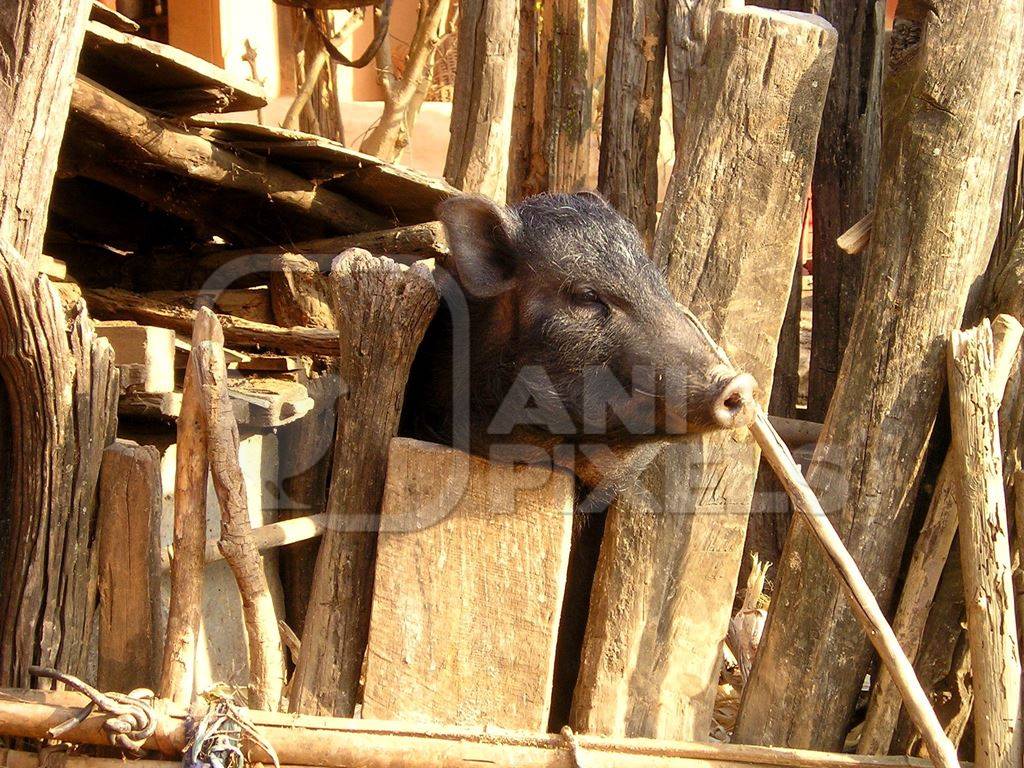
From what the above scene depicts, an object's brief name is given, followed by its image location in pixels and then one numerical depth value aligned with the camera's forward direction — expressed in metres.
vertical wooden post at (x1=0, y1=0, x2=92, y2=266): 3.05
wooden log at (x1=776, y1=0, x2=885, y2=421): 5.32
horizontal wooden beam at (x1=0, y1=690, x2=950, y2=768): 2.66
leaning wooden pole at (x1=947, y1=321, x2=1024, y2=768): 3.02
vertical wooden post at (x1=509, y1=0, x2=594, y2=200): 6.22
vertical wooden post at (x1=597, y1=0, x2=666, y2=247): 5.74
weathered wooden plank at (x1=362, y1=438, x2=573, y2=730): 2.93
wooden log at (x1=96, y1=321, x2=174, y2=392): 3.61
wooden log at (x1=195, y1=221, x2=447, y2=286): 4.91
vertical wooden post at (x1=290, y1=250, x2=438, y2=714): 3.01
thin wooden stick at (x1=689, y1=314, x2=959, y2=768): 2.79
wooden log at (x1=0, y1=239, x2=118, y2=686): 2.84
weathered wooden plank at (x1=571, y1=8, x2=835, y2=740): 3.13
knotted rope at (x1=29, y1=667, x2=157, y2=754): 2.56
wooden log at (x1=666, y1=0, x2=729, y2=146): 5.42
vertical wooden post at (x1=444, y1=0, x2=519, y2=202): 5.49
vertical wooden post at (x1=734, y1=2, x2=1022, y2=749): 3.15
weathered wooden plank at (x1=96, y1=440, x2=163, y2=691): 2.87
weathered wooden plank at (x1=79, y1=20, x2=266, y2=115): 4.08
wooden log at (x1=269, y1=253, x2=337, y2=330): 4.95
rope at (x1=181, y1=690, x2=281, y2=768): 2.53
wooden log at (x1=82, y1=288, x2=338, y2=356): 4.36
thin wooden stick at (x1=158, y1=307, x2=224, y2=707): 2.70
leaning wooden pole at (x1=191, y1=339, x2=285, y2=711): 2.64
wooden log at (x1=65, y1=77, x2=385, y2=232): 4.16
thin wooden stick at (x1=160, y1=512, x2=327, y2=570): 2.99
